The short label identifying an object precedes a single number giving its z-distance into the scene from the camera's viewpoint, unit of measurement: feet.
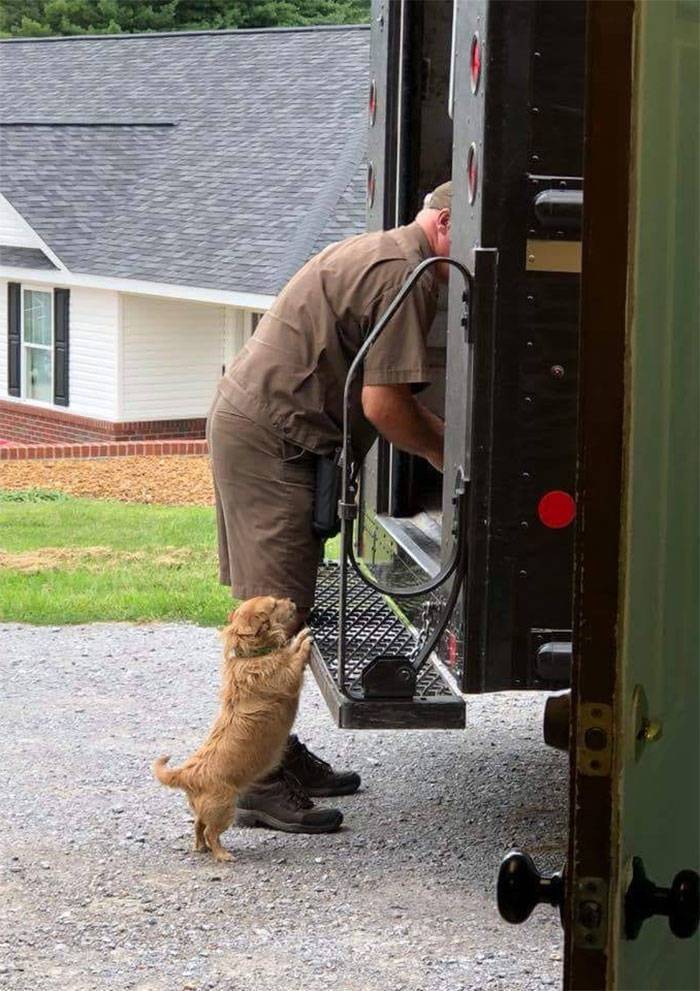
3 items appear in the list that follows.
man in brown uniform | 34.17
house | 133.08
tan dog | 34.12
